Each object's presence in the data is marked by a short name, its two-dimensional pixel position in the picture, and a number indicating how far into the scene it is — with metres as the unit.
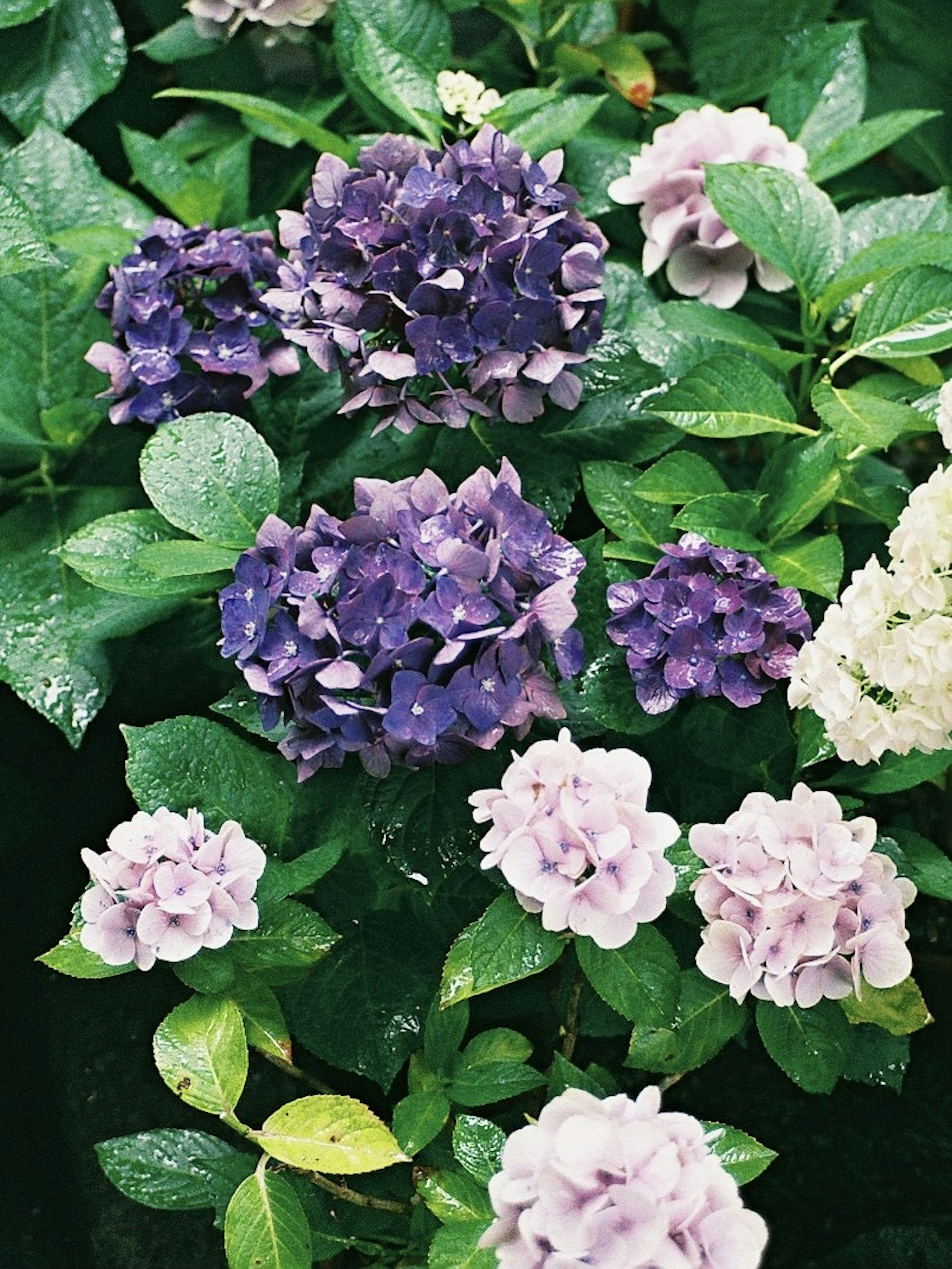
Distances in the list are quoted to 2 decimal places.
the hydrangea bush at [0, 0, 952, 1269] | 0.82
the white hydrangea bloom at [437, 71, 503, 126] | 1.27
